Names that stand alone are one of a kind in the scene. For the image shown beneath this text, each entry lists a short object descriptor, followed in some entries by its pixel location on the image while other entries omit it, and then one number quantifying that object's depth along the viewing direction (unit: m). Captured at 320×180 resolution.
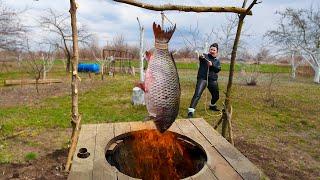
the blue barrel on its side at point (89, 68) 17.02
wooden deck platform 1.63
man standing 4.84
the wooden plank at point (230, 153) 1.68
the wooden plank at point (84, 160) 1.62
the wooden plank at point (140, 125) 2.25
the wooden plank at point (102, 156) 1.61
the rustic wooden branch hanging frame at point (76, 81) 2.46
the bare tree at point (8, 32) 11.01
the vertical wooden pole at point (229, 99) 2.68
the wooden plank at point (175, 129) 2.22
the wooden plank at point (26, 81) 10.87
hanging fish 1.26
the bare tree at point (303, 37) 14.66
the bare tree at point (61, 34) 15.75
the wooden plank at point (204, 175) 1.59
